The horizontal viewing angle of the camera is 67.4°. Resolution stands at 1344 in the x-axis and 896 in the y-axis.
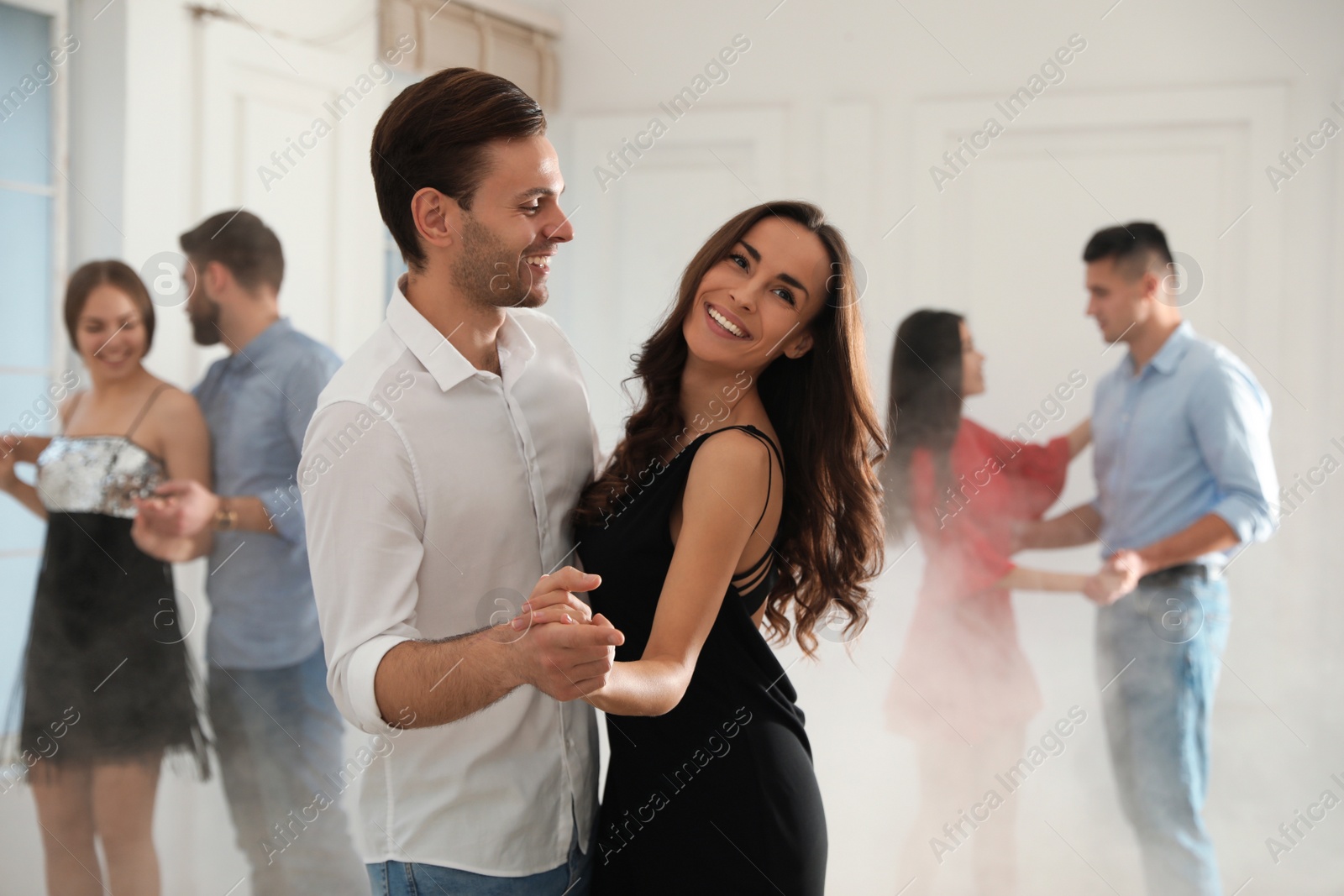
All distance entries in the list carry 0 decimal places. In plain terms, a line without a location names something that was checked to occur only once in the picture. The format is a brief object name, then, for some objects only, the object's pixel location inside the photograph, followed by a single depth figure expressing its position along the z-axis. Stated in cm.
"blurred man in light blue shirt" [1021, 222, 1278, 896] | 231
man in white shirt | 116
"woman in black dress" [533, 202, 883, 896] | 125
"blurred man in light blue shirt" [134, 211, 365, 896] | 234
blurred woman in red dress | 253
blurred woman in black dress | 232
